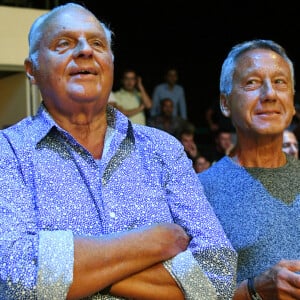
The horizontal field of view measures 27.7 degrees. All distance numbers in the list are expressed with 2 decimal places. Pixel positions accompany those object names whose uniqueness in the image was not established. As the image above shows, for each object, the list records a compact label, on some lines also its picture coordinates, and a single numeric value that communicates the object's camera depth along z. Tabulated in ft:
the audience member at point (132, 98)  20.08
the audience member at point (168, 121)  18.43
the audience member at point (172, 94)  22.58
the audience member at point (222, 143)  18.30
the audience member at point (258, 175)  6.19
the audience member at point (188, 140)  16.16
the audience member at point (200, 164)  15.78
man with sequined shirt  4.41
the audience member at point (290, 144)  12.00
